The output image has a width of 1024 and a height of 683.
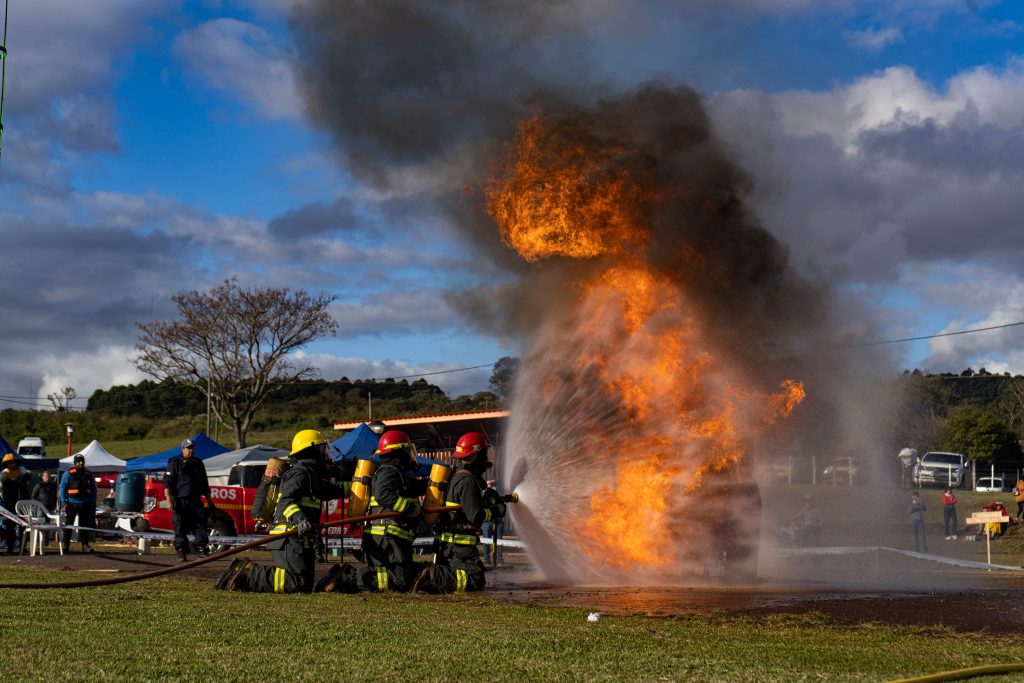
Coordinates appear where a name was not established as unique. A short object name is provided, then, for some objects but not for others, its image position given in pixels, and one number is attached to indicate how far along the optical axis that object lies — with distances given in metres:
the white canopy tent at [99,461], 38.56
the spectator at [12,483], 22.33
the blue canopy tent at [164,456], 33.94
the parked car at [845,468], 38.19
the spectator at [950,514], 29.97
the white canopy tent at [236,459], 29.58
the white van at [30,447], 50.41
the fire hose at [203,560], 11.28
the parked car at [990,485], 50.56
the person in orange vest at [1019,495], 28.98
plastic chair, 20.58
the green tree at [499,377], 42.28
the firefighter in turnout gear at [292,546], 12.57
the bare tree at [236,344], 52.34
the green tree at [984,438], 54.25
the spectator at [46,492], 23.18
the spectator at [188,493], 19.12
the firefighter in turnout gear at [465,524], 13.20
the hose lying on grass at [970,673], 6.80
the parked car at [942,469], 49.12
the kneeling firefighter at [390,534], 12.99
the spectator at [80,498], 21.78
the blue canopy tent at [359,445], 28.86
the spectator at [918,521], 25.56
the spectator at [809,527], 25.03
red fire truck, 22.98
